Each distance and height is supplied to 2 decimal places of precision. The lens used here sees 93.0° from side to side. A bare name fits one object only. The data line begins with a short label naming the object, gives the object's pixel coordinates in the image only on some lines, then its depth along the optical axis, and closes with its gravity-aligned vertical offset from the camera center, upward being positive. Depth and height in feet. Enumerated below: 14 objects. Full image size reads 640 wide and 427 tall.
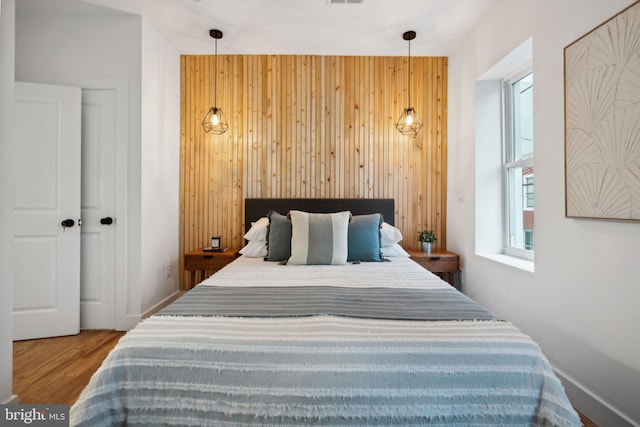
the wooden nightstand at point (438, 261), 9.62 -1.48
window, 8.07 +1.33
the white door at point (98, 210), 8.66 +0.13
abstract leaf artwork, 4.51 +1.55
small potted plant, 9.99 -0.83
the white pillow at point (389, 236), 9.07 -0.64
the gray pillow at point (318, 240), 7.75 -0.65
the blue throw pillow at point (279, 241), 8.24 -0.72
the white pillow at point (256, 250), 8.96 -1.04
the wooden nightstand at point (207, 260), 9.53 -1.43
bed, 3.24 -1.79
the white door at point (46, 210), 8.00 +0.13
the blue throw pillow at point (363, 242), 8.20 -0.74
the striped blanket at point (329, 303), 4.35 -1.40
